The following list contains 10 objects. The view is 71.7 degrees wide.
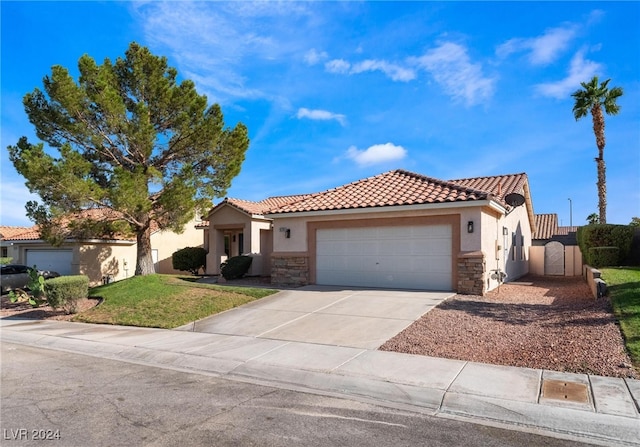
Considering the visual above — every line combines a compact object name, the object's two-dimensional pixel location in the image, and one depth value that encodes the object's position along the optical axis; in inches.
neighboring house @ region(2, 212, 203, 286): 974.4
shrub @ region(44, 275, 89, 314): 554.6
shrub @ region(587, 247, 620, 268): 619.2
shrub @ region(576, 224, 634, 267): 628.4
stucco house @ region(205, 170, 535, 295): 550.3
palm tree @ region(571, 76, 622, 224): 971.9
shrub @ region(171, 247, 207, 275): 959.0
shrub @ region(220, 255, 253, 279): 772.0
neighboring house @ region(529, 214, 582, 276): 935.0
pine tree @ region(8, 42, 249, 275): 623.5
